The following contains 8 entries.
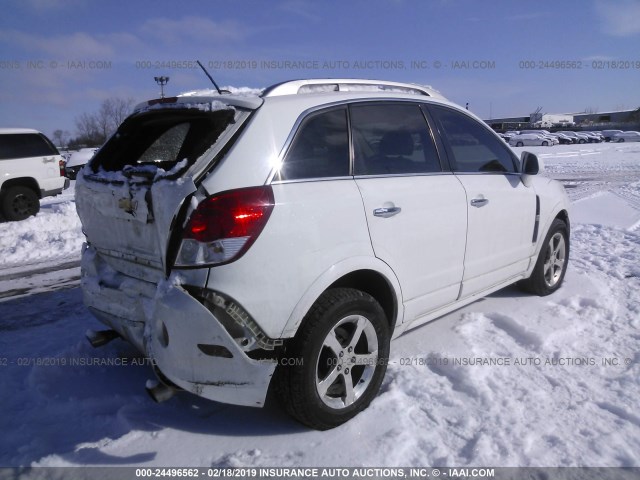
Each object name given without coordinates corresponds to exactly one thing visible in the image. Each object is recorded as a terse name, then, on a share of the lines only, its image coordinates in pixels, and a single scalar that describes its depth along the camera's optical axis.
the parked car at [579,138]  57.50
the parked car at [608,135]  58.54
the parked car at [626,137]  56.59
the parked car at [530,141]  50.31
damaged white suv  2.26
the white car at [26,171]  10.15
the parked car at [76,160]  20.66
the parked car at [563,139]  56.02
